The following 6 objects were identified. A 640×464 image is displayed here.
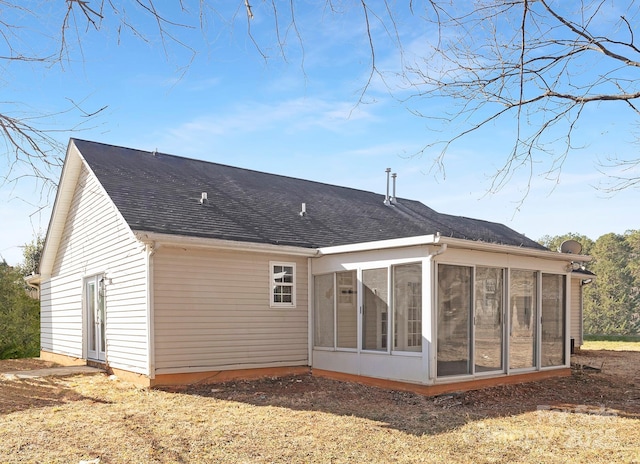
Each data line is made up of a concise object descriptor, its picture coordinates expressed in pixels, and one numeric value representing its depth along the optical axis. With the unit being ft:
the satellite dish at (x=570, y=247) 55.47
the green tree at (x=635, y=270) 125.39
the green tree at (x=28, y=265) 80.03
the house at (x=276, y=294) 31.53
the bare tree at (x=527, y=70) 15.30
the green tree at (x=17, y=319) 55.88
